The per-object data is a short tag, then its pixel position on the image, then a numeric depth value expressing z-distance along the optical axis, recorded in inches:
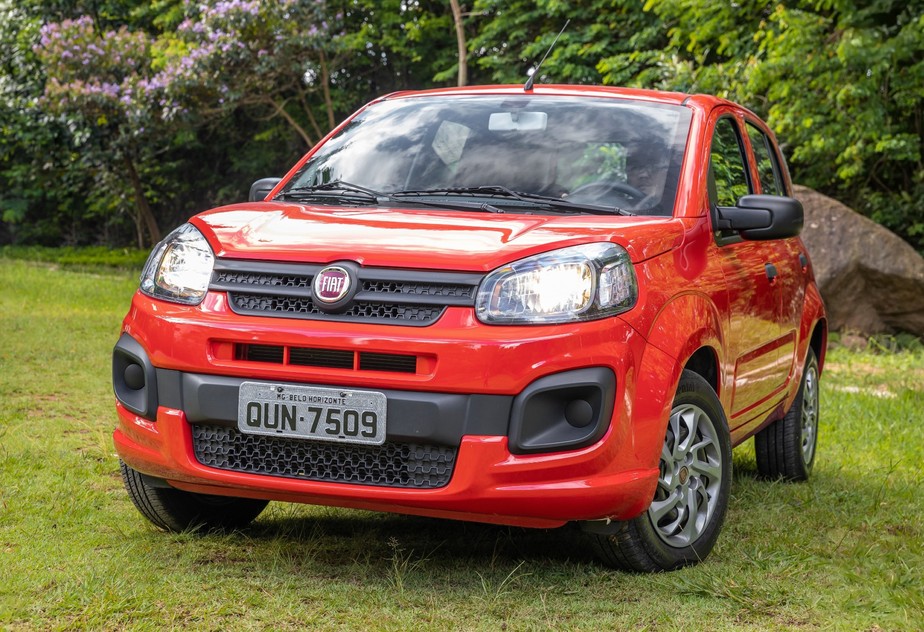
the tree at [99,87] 772.6
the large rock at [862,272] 482.9
